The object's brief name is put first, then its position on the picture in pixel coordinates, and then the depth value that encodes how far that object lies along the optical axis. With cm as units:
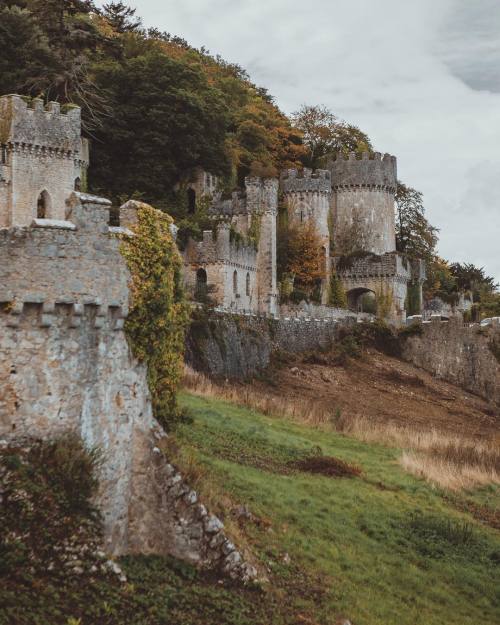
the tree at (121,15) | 8100
